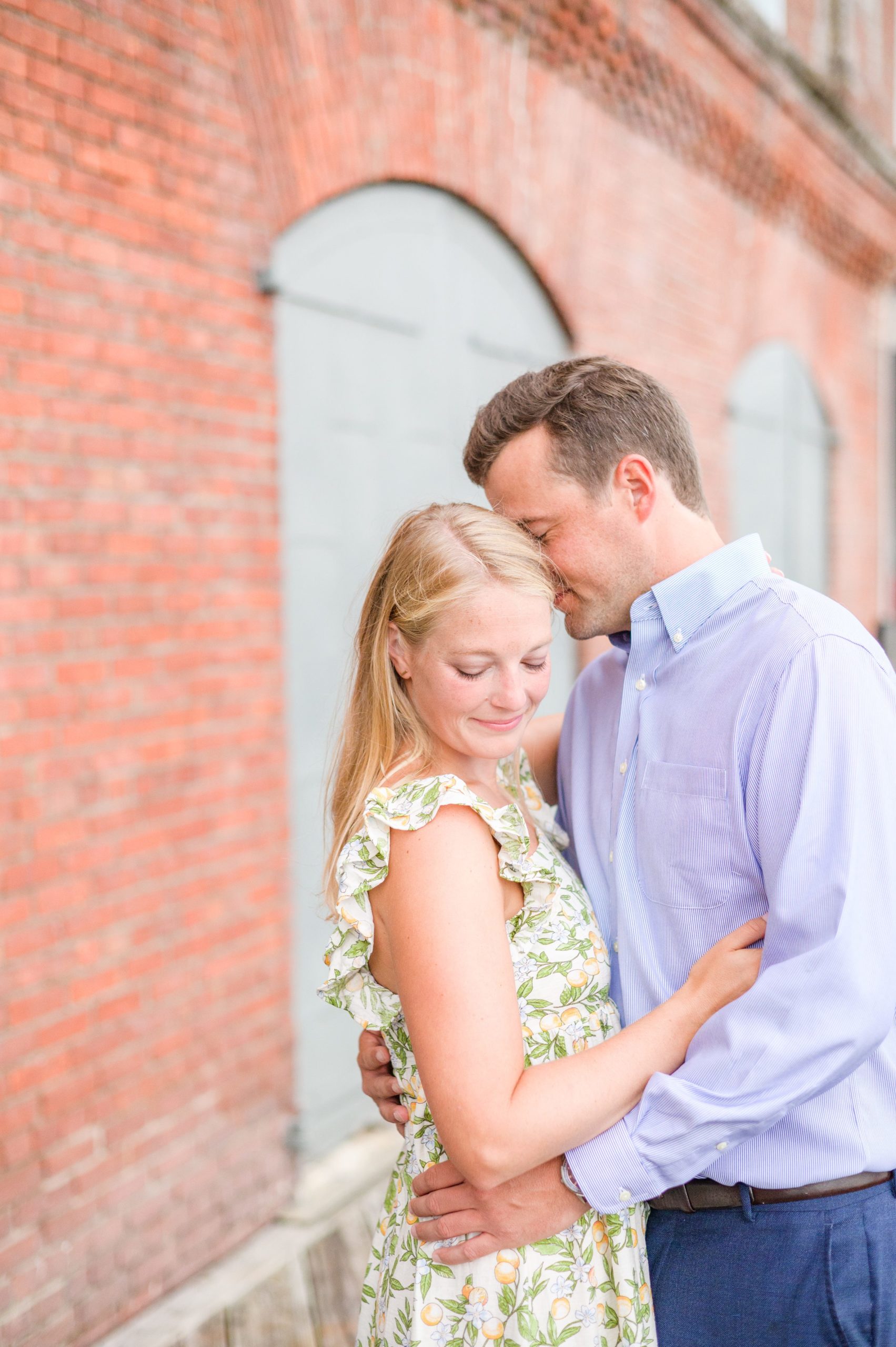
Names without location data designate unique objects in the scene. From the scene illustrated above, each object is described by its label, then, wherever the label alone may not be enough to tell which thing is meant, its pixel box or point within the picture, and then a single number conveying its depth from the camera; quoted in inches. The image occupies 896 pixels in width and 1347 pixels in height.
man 59.7
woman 59.1
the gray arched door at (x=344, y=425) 150.6
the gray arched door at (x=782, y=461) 287.1
